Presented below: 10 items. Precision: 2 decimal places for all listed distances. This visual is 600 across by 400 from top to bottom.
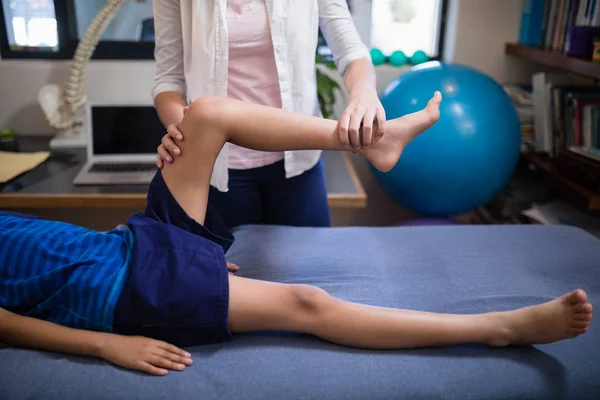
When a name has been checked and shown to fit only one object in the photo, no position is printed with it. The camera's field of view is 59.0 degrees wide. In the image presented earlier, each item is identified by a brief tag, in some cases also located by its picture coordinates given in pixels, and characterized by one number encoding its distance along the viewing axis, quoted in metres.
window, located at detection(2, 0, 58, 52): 2.40
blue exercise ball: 1.89
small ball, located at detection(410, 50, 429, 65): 2.55
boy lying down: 1.09
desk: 1.83
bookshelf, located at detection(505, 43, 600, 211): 1.83
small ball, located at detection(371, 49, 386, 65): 2.53
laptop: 2.05
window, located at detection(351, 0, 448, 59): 2.59
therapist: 1.30
